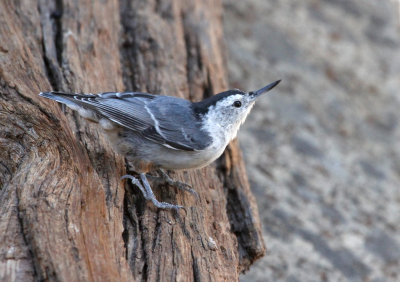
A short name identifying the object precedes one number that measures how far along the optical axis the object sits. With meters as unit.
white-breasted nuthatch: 6.52
